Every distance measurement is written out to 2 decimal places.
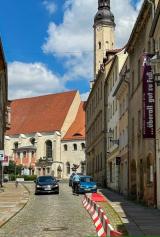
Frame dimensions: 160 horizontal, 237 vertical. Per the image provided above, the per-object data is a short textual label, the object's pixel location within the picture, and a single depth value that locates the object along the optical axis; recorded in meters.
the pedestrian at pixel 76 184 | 43.67
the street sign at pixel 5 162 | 41.97
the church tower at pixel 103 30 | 105.94
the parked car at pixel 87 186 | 42.25
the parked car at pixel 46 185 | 42.19
